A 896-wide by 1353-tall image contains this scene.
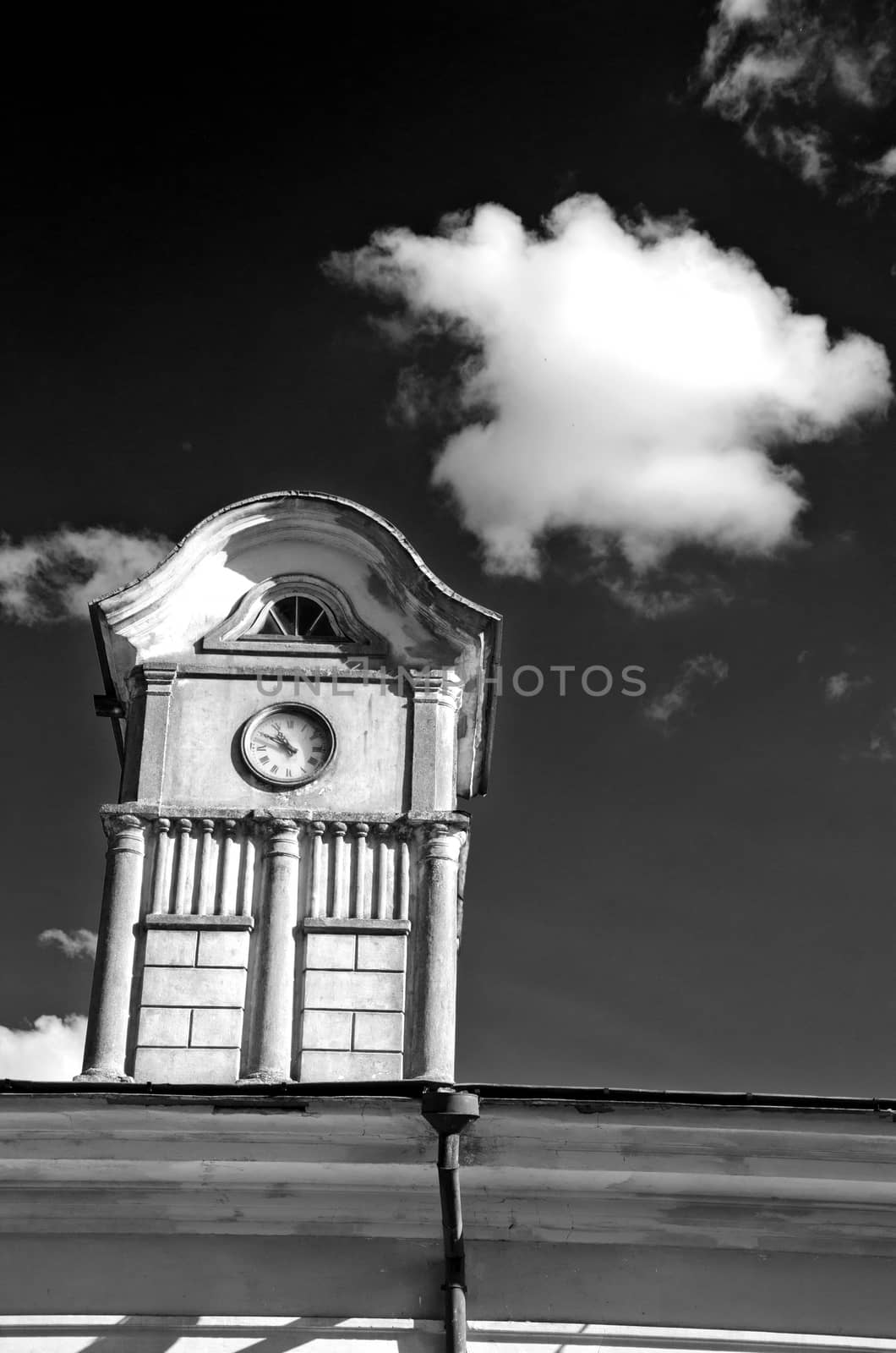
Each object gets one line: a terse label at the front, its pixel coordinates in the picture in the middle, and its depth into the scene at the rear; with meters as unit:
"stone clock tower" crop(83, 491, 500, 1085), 12.94
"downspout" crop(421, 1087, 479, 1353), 8.69
